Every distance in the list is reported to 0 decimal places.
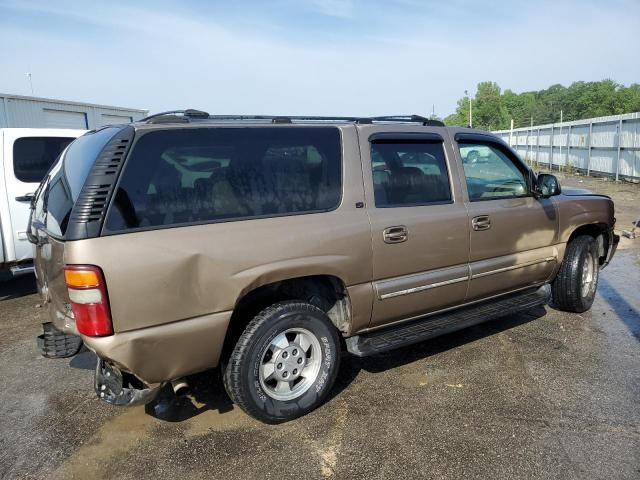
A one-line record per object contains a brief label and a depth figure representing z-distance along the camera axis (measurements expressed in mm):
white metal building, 9328
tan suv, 2543
